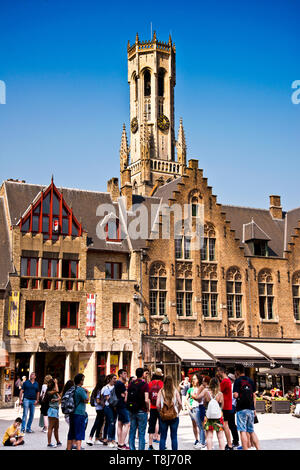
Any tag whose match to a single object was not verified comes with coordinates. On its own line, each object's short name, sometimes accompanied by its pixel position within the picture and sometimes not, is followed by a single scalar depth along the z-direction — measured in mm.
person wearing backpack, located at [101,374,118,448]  14141
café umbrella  27962
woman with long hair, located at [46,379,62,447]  13589
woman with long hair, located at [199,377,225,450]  12398
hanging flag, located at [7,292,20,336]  29094
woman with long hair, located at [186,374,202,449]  14245
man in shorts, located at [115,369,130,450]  13164
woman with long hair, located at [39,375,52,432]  14227
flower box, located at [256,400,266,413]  24281
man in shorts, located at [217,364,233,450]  13023
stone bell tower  88062
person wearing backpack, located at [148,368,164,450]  13156
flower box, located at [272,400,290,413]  24141
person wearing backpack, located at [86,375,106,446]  14508
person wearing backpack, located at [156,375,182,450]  11750
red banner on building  31125
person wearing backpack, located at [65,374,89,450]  11867
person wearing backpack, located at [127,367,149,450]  12609
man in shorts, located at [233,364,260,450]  12188
